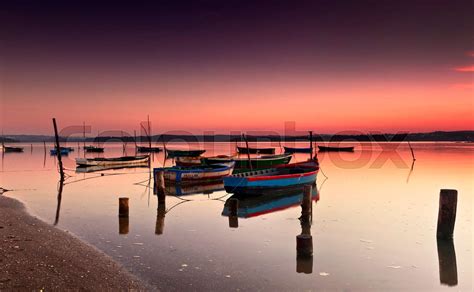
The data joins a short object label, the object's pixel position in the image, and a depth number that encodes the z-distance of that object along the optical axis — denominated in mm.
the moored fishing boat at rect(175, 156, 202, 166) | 43334
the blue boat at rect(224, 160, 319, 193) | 24750
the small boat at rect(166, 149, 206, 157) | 77562
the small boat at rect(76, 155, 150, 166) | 51938
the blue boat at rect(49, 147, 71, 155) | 90388
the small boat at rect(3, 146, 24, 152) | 105875
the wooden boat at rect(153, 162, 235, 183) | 33344
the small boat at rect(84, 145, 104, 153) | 116888
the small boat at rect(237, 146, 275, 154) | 86100
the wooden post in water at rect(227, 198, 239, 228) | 19783
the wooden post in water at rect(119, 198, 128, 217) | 18750
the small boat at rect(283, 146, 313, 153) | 99938
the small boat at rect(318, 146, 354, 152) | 111750
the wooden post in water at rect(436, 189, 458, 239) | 15001
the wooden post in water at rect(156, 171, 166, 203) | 22781
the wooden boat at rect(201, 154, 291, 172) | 42844
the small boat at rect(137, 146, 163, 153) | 121162
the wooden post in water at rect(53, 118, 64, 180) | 33375
